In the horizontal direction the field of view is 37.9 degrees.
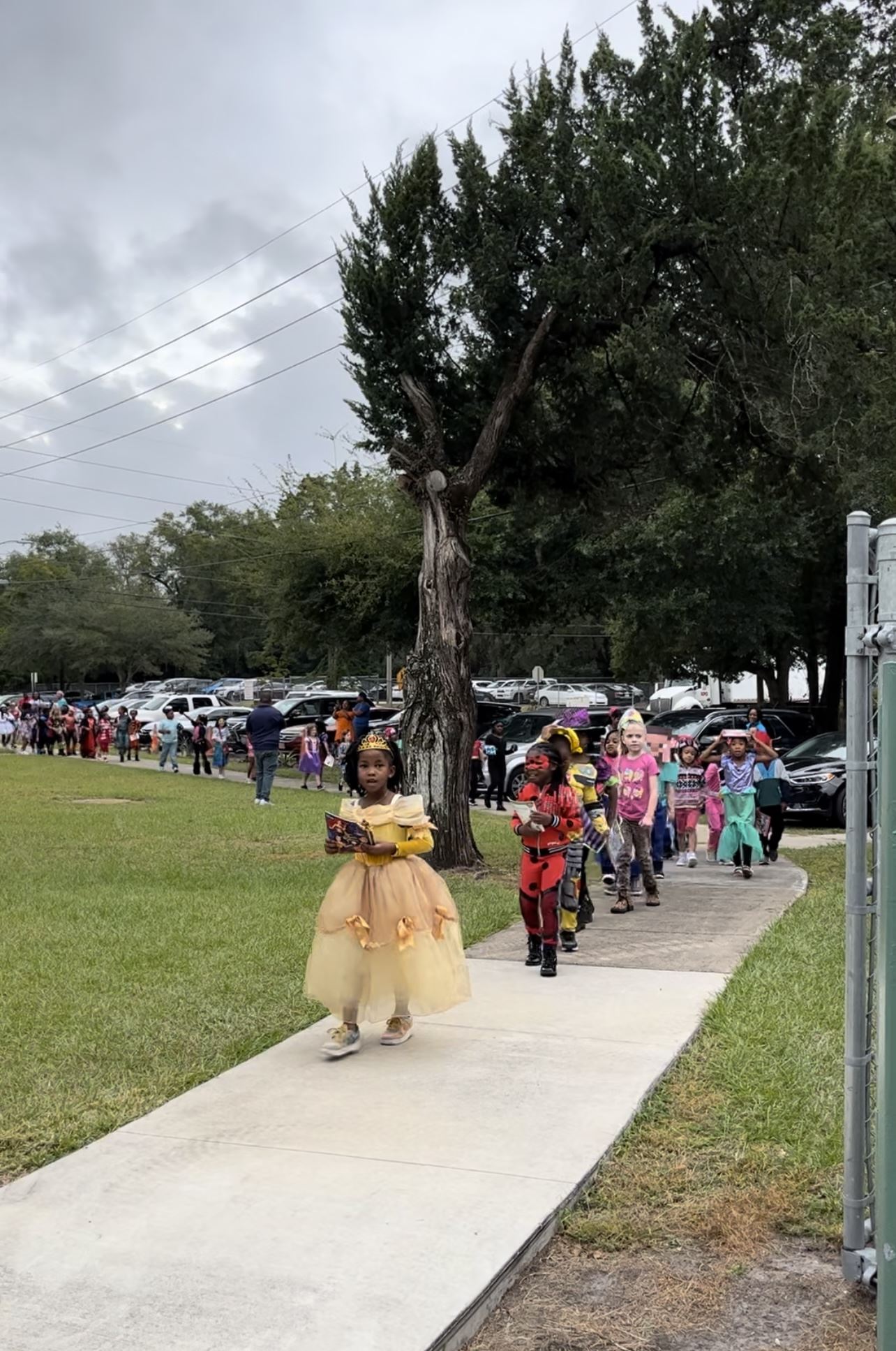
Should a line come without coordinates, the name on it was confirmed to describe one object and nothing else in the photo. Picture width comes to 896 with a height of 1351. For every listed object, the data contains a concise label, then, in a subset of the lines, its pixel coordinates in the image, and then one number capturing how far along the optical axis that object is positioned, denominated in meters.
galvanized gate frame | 2.78
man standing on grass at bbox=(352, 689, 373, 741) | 24.81
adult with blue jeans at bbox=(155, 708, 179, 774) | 30.38
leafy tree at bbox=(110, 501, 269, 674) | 95.31
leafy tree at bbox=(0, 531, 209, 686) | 79.06
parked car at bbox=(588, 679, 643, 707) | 61.32
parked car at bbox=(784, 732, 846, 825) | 18.95
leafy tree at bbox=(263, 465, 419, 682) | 30.39
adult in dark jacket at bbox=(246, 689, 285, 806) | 21.83
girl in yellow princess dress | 6.03
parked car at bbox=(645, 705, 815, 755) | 23.27
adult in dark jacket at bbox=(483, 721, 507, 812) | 22.41
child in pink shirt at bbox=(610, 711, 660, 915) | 10.82
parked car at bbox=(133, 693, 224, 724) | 41.03
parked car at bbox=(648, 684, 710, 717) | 43.12
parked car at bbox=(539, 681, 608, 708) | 57.47
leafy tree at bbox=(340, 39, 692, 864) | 12.66
